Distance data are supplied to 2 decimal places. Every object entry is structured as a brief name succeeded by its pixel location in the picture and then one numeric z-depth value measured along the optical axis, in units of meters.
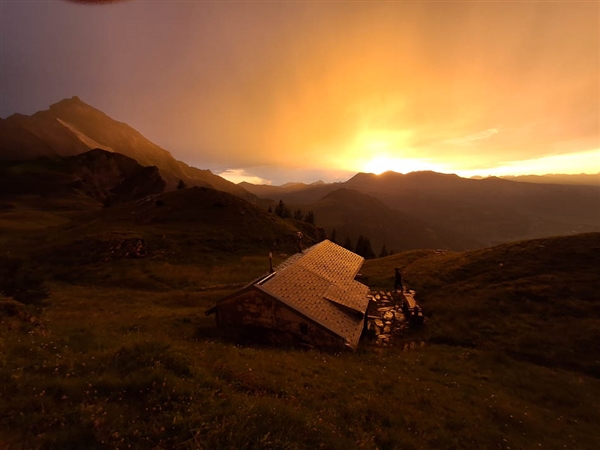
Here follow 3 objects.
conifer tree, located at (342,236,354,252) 136.62
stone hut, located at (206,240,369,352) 22.69
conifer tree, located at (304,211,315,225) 168.50
